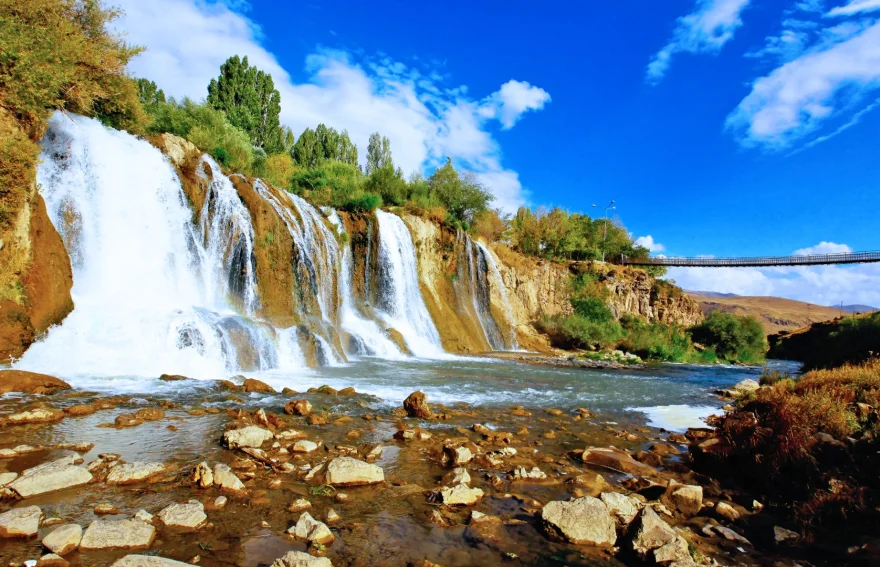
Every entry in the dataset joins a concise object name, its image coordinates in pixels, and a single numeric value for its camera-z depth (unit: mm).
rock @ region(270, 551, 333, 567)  3420
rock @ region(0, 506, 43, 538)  3629
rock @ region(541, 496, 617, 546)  4363
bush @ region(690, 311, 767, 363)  37688
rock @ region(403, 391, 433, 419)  8984
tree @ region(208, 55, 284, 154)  41781
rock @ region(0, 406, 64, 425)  6742
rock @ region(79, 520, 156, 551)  3629
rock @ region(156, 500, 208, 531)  4062
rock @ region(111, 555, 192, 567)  3078
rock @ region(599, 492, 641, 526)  4727
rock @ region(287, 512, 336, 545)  4051
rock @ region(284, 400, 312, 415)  8453
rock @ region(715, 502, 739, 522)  5164
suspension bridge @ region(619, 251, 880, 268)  50222
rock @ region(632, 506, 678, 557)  4125
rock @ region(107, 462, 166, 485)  4875
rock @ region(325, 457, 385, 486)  5285
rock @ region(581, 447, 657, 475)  6551
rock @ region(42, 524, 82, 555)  3469
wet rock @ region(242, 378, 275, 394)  10477
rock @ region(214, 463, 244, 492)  4914
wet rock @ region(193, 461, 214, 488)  4914
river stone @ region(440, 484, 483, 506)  5047
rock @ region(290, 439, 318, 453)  6273
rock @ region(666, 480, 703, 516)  5223
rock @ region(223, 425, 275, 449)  6191
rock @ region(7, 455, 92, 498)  4395
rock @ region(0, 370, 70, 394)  8742
